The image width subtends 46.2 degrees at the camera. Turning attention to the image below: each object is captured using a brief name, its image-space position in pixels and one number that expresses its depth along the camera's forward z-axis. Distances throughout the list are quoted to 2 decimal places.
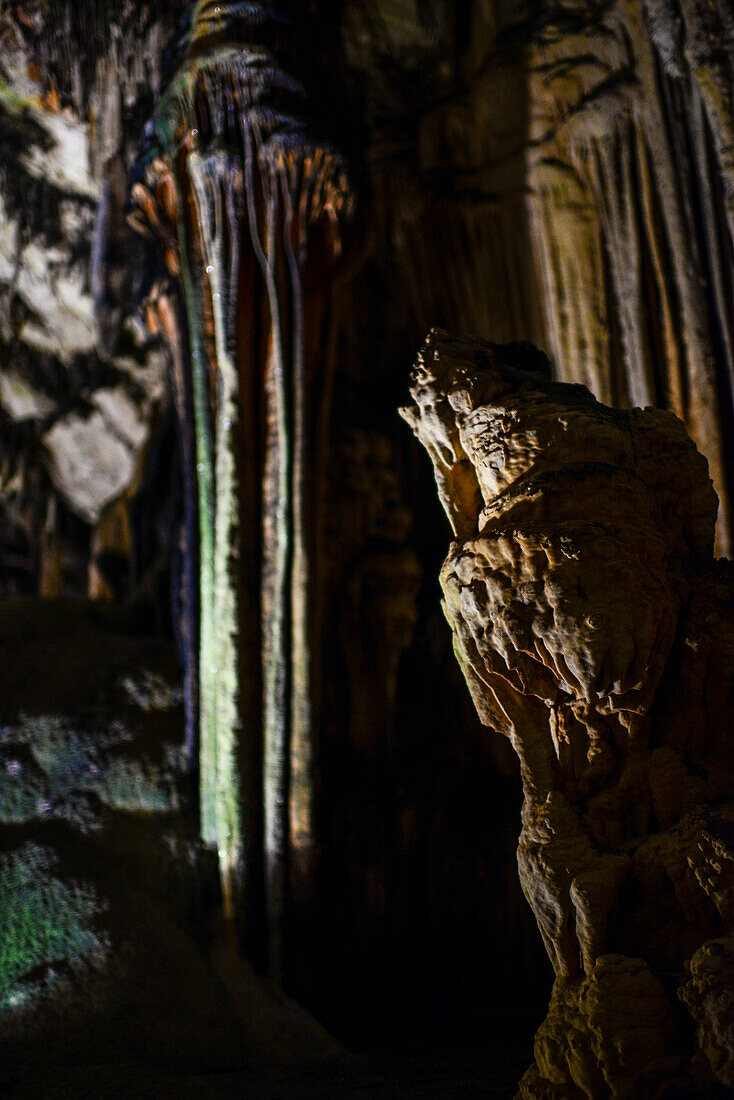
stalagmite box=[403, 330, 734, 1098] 1.66
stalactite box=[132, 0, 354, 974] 3.79
